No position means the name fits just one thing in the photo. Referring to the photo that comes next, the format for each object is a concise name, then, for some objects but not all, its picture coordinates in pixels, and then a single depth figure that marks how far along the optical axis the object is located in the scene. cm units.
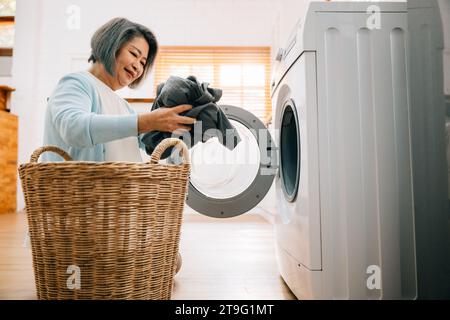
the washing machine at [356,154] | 79
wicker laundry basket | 71
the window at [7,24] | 347
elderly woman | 86
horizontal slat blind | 365
